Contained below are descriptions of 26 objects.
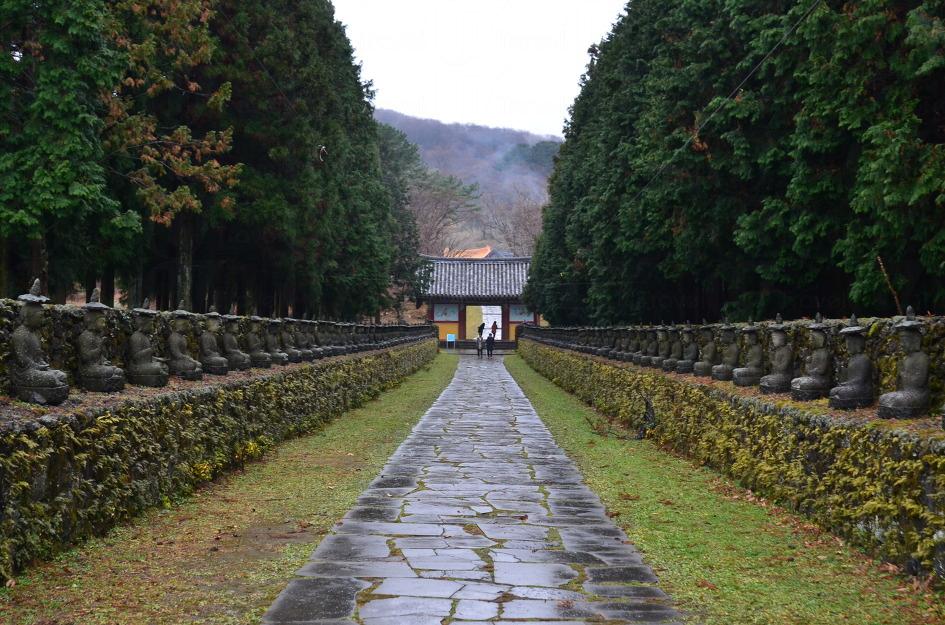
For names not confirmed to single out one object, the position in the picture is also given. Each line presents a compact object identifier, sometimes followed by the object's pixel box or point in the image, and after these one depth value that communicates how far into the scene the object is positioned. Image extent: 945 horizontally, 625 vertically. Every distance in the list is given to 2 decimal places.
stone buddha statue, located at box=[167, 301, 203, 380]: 9.86
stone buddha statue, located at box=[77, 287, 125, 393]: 7.68
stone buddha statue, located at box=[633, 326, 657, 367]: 16.39
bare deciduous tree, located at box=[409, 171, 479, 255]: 71.31
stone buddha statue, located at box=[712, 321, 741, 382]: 11.48
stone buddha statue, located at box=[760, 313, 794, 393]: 9.20
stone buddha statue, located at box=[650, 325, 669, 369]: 15.20
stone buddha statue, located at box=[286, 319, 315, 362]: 16.46
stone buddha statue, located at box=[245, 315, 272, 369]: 13.44
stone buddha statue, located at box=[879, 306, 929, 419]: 6.35
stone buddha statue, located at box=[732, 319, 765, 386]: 10.38
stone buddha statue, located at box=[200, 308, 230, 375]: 10.95
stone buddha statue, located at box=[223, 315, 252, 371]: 12.15
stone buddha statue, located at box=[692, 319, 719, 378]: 12.51
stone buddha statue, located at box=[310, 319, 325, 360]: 17.53
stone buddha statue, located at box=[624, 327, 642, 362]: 18.17
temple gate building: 61.75
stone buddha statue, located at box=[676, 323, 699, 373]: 13.90
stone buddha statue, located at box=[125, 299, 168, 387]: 8.59
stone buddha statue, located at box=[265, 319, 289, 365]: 14.29
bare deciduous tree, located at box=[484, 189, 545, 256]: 76.88
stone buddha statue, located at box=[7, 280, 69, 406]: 6.36
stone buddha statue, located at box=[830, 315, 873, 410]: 7.27
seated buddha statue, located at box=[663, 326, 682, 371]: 14.56
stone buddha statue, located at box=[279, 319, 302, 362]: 15.49
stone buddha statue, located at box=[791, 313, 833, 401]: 8.11
